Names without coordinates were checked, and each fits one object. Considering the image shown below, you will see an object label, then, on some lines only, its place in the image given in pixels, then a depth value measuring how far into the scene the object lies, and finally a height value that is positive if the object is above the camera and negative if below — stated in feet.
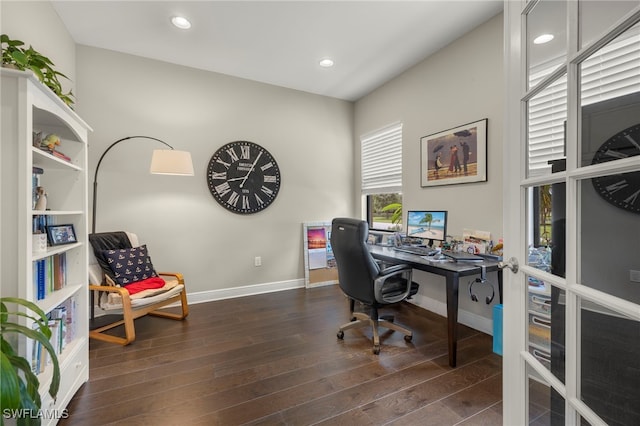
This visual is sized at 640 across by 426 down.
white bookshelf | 3.92 +0.17
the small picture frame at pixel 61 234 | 5.42 -0.46
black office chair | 7.15 -1.77
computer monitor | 9.04 -0.44
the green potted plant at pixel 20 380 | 2.70 -1.79
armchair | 7.74 -2.35
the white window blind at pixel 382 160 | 11.62 +2.34
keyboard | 8.45 -1.23
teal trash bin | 6.88 -2.97
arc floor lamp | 8.79 +1.59
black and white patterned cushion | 8.36 -1.66
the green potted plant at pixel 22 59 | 4.26 +2.50
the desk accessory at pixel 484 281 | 6.91 -2.05
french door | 2.19 +0.00
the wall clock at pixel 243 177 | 11.27 +1.48
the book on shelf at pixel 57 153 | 5.19 +1.16
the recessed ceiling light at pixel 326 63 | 10.21 +5.63
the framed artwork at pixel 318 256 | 12.99 -2.12
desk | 6.56 -1.49
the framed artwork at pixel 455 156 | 8.29 +1.86
